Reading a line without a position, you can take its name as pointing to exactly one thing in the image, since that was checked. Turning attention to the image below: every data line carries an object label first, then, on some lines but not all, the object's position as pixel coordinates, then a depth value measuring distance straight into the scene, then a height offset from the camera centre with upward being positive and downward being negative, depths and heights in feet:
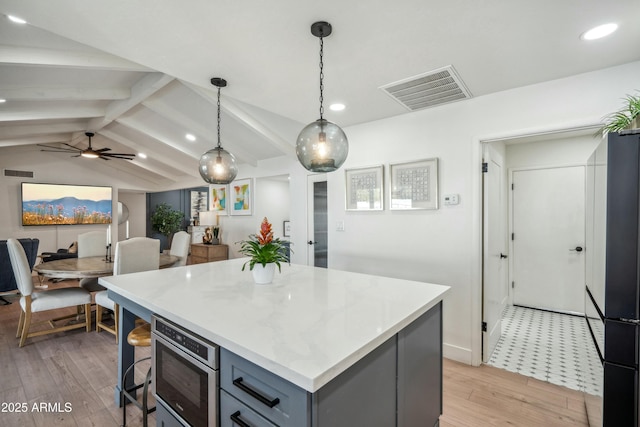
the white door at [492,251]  8.83 -1.26
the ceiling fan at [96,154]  16.94 +3.31
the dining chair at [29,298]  9.75 -3.00
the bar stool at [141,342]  5.58 -2.60
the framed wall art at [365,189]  10.71 +0.86
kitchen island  3.05 -1.52
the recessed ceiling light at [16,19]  5.85 +3.83
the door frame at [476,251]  8.63 -1.14
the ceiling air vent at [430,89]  7.46 +3.38
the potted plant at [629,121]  4.61 +1.51
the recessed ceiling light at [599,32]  5.43 +3.40
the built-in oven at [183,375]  3.79 -2.37
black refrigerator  4.54 -1.08
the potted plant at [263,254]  6.10 -0.89
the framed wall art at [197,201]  33.42 +1.12
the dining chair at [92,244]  13.91 -1.62
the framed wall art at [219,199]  19.62 +0.83
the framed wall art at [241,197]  18.00 +0.90
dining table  9.87 -2.07
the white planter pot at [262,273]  6.17 -1.32
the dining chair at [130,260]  9.98 -1.76
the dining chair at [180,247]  13.73 -1.72
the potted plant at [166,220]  30.96 -0.97
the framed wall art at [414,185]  9.43 +0.89
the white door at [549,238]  12.19 -1.13
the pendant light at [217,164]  8.30 +1.31
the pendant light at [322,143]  5.70 +1.33
